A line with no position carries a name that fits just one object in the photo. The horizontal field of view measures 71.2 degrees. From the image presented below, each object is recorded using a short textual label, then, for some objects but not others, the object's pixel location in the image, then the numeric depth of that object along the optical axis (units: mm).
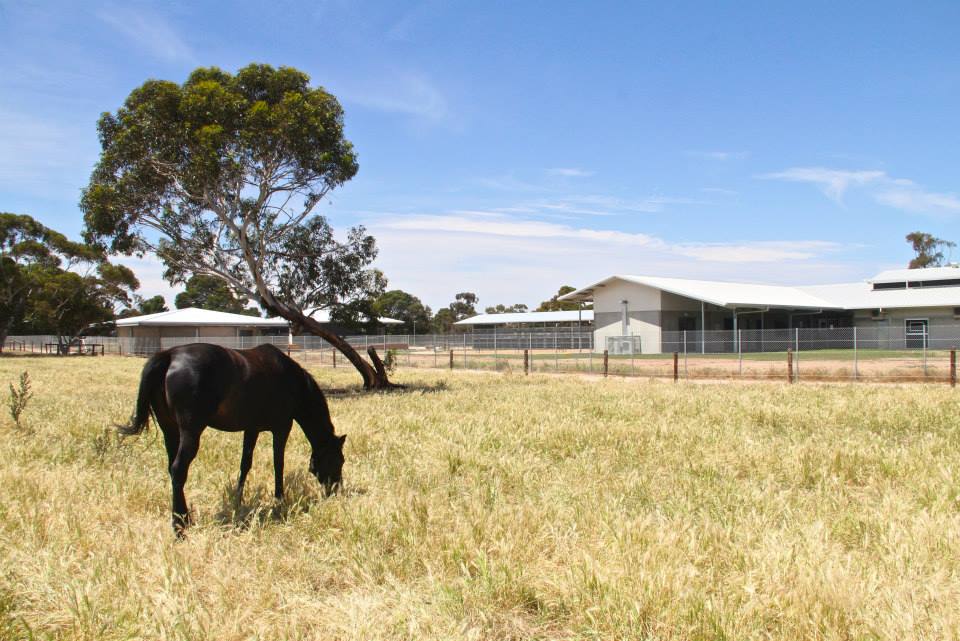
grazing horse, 5477
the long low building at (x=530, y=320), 71125
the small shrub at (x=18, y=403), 10270
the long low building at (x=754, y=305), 42719
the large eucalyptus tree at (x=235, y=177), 18422
